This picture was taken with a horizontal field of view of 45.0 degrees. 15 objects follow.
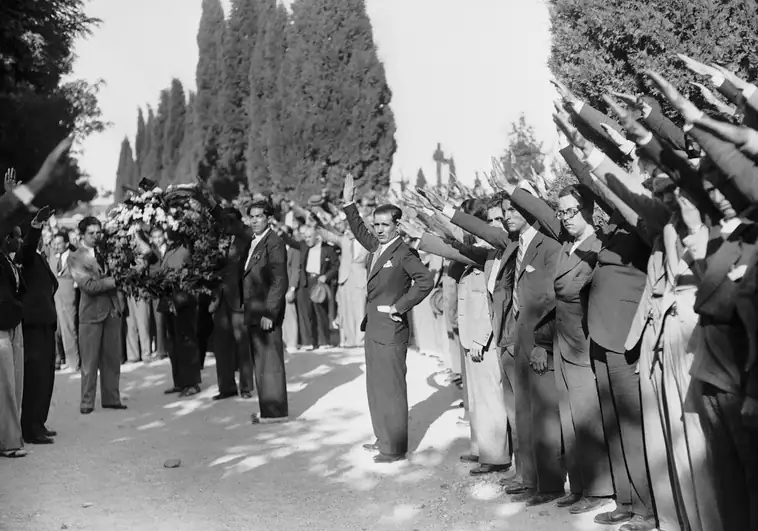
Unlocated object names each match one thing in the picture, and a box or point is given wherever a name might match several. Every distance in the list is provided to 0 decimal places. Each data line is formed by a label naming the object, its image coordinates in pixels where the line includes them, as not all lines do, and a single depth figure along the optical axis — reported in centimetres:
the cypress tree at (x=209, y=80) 5575
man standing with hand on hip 839
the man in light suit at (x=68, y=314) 1544
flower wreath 1208
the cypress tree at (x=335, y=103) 4059
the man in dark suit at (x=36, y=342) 967
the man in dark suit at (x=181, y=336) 1234
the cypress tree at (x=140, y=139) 8846
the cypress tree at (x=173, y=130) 7644
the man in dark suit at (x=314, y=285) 1753
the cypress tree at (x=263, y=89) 4734
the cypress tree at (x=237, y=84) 5491
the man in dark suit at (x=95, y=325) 1152
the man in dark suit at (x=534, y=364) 671
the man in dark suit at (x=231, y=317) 1235
